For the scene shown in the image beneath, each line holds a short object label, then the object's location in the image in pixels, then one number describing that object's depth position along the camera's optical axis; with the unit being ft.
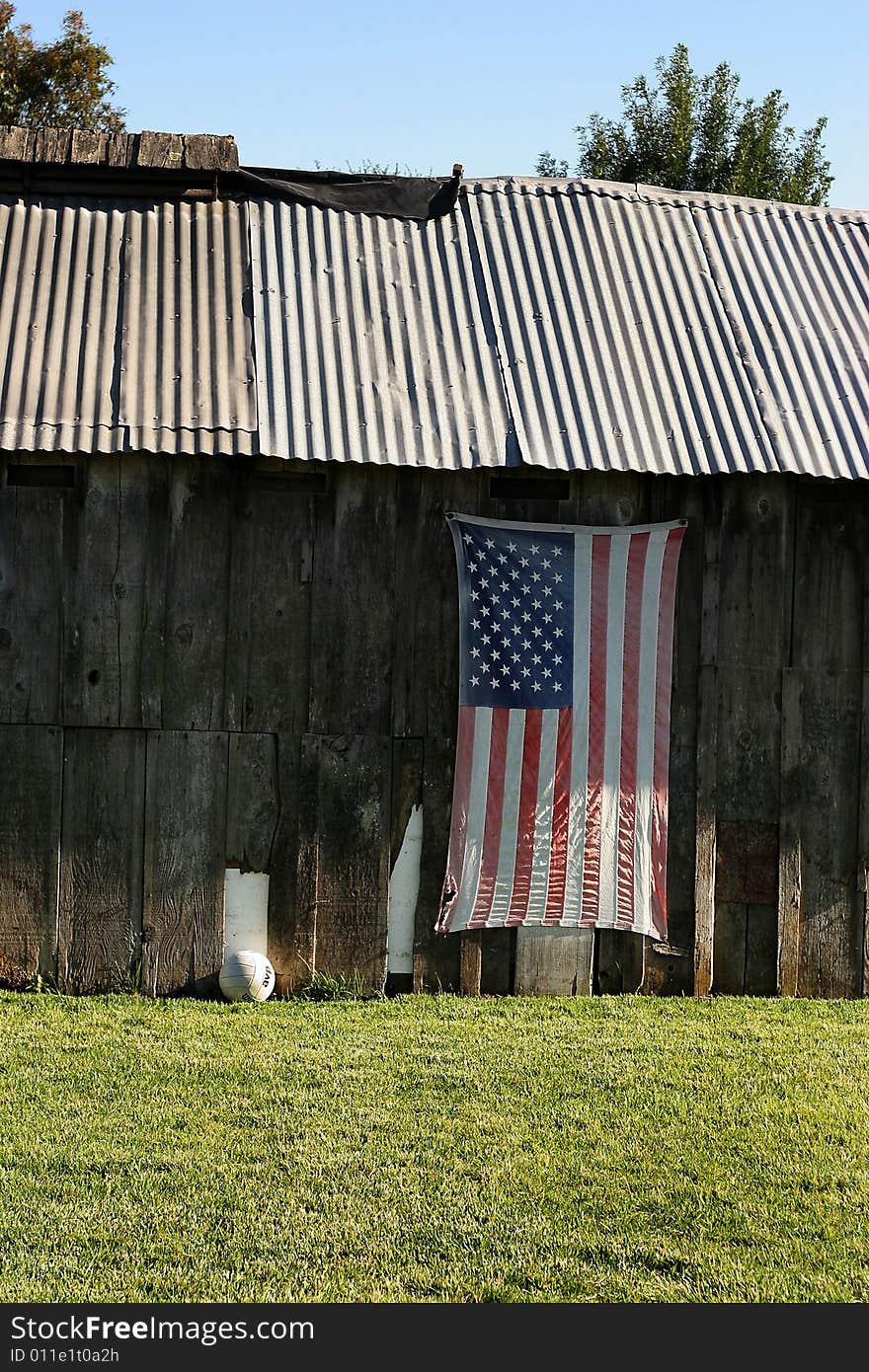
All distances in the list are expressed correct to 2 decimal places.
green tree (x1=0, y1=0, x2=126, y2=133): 83.76
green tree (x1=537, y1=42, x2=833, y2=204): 91.45
